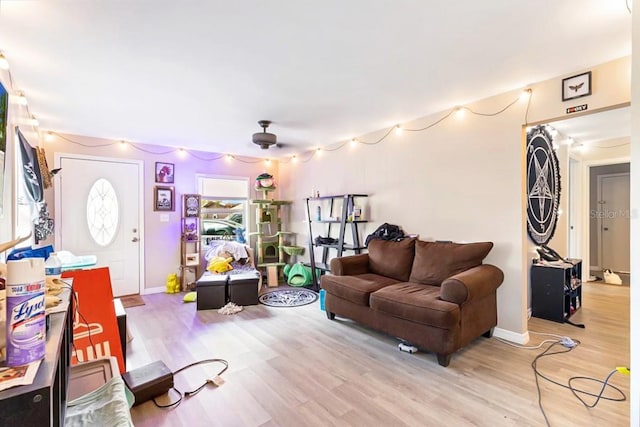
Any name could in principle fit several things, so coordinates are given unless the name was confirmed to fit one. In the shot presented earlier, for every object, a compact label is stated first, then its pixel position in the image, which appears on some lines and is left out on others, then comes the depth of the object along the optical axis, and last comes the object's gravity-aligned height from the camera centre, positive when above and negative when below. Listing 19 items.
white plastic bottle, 1.51 -0.29
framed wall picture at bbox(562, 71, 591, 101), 2.41 +1.03
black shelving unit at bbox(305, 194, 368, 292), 4.29 -0.21
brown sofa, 2.41 -0.74
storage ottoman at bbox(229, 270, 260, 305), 3.99 -1.02
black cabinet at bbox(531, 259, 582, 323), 3.33 -0.91
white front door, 4.17 +0.02
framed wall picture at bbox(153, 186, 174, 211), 4.83 +0.25
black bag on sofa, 3.76 -0.26
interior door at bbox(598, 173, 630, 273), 5.02 -0.16
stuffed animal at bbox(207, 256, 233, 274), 4.41 -0.78
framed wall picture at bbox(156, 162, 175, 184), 4.87 +0.69
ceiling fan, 3.62 +0.92
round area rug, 4.14 -1.25
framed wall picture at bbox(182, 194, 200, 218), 5.05 +0.15
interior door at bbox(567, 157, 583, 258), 4.86 +0.03
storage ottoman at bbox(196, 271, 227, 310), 3.87 -1.05
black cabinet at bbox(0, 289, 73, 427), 0.59 -0.38
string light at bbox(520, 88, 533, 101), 2.74 +1.09
